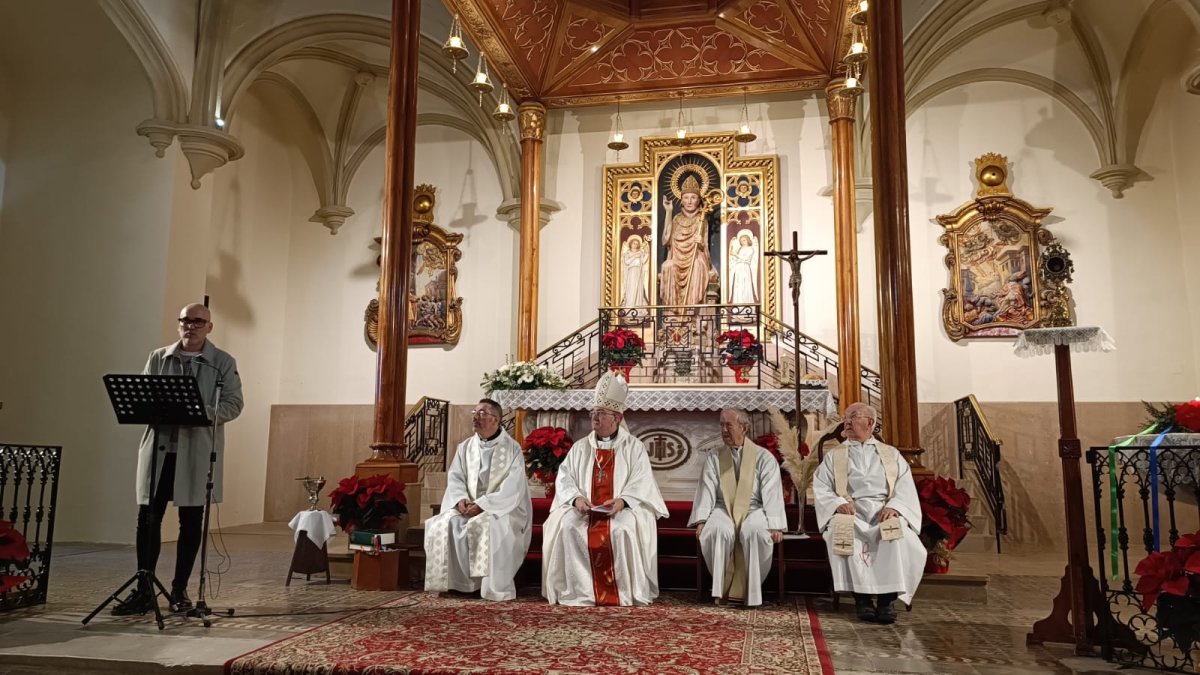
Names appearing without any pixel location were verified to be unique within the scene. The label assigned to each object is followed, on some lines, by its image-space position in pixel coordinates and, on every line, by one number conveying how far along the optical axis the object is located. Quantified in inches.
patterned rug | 145.4
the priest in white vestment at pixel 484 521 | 222.1
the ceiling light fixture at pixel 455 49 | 280.7
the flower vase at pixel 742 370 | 347.6
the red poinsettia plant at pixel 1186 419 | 161.0
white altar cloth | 307.4
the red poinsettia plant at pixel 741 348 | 348.5
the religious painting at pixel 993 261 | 412.5
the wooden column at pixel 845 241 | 383.2
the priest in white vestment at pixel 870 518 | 193.9
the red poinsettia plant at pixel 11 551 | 181.5
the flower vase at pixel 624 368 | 359.6
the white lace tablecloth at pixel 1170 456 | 152.7
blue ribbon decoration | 150.8
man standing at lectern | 187.8
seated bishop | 214.8
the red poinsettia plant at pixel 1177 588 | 141.5
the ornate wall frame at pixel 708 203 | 431.8
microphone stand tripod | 181.6
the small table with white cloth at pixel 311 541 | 240.2
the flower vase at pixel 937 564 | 223.5
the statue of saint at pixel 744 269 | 425.1
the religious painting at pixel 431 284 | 467.2
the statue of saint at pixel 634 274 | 436.5
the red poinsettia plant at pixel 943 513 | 215.5
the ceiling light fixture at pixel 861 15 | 277.7
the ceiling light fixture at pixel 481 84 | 315.6
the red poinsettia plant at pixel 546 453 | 297.0
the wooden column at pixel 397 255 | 264.7
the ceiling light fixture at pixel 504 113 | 335.3
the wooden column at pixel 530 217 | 430.6
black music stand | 176.7
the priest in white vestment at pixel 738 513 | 213.9
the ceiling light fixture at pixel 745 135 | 388.2
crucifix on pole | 272.4
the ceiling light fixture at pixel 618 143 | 394.9
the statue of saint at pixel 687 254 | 428.5
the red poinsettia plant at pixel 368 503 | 240.7
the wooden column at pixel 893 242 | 237.1
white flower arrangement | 327.9
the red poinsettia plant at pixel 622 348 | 358.9
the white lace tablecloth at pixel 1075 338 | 173.6
